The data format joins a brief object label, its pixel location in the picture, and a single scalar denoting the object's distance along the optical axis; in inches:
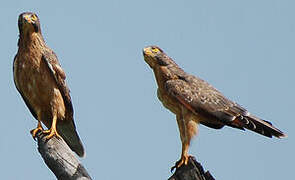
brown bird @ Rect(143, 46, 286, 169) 613.9
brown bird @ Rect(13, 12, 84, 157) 665.0
